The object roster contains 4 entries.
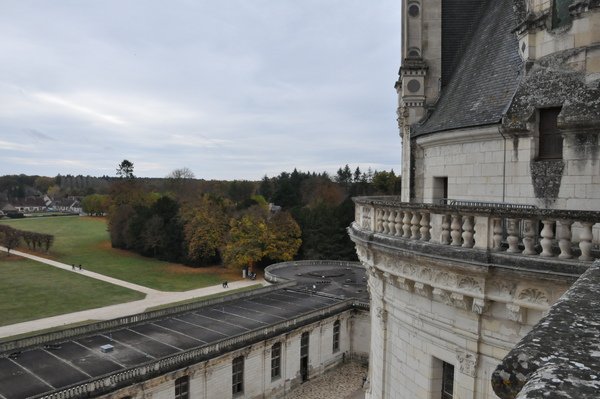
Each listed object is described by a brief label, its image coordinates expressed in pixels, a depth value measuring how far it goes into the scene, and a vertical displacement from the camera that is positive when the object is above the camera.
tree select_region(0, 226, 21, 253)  69.38 -6.52
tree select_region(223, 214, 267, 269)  58.31 -5.88
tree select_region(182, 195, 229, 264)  64.19 -5.41
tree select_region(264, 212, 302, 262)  59.94 -5.49
